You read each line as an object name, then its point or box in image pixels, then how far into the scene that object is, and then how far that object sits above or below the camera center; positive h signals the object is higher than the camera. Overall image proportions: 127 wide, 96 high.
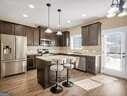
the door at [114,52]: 3.93 -0.20
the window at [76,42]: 6.13 +0.43
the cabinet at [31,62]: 5.18 -0.81
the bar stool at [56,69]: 2.77 -0.64
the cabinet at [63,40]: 6.71 +0.64
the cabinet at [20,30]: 4.72 +0.97
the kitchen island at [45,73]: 2.93 -0.88
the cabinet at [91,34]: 4.62 +0.74
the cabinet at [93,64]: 4.42 -0.80
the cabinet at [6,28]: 4.17 +0.96
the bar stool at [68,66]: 3.18 -0.64
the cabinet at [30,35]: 5.35 +0.75
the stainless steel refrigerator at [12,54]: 3.96 -0.30
